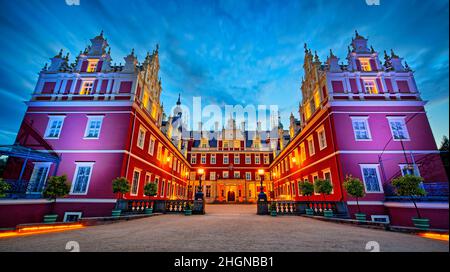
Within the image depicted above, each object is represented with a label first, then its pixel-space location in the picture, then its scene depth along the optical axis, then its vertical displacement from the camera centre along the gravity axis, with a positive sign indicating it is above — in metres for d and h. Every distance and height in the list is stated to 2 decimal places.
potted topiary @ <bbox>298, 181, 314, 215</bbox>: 16.34 +0.04
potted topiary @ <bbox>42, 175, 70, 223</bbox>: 10.38 -0.09
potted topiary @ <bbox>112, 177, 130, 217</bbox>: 12.26 +0.02
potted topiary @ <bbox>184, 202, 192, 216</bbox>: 14.04 -1.79
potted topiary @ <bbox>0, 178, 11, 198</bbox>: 7.68 -0.05
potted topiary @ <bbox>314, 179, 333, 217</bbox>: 13.66 +0.13
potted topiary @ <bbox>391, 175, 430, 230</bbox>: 9.02 +0.24
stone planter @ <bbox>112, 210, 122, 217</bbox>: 11.03 -1.68
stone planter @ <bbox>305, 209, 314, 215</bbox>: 13.44 -1.77
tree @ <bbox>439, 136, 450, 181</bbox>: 28.37 +7.73
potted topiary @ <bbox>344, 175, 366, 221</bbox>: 11.12 +0.12
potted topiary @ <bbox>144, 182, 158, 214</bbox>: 15.61 -0.22
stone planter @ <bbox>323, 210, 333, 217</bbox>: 11.59 -1.60
